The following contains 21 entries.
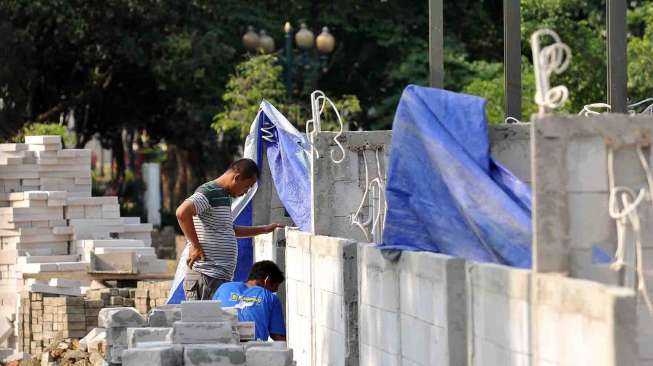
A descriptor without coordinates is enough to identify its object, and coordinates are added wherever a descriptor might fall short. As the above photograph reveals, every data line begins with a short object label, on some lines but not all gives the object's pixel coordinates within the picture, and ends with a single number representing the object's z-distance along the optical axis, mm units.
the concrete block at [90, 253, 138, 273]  35500
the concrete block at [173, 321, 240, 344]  17281
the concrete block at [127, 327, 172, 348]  17828
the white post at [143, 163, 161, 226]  87250
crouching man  20875
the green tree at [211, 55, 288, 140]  70000
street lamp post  71312
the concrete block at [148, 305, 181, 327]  19625
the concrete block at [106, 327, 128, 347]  19453
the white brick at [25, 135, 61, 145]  39406
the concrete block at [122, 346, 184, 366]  16500
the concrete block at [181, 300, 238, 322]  17562
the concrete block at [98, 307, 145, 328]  19641
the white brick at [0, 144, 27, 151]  39969
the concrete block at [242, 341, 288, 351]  17078
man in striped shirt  22844
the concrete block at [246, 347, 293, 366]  16656
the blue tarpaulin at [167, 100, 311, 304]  25250
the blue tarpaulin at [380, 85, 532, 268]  15352
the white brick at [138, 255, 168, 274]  35687
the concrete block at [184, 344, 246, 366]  16625
